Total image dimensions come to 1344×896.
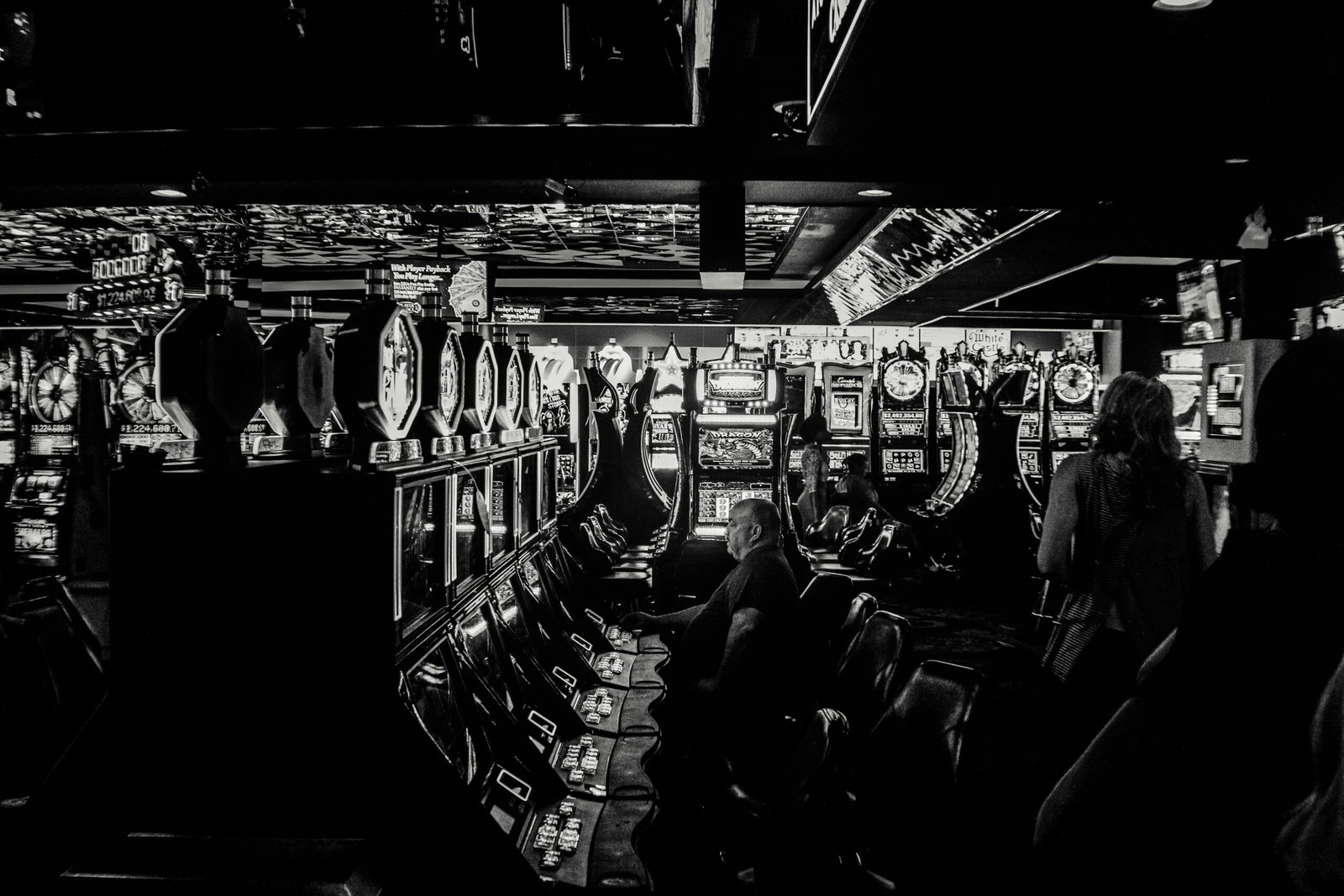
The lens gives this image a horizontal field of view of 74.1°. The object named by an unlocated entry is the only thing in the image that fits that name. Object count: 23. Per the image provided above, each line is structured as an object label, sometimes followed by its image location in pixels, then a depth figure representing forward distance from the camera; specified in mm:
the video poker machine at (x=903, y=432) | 11164
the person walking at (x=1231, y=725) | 1110
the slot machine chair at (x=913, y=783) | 2064
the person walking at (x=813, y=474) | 8797
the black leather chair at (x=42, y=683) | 3020
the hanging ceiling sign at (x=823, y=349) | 12914
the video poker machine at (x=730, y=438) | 6387
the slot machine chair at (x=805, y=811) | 1935
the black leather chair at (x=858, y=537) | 6653
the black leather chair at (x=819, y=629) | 4066
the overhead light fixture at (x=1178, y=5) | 2098
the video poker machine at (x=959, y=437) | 9195
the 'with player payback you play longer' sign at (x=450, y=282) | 6297
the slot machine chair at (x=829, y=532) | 7359
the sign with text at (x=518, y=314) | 10148
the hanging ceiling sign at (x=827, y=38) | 1722
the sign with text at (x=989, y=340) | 14008
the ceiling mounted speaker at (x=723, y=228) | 4789
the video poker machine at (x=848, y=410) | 12000
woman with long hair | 3082
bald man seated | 3164
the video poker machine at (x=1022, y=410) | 9031
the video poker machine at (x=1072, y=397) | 11398
